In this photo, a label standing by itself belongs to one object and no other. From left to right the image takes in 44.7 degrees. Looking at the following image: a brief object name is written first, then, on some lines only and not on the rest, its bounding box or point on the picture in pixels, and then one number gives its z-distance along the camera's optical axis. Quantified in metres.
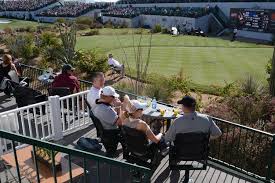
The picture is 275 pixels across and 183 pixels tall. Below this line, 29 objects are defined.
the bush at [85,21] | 43.44
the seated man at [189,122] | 5.08
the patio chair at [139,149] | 5.05
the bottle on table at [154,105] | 7.14
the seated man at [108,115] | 5.88
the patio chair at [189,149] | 5.00
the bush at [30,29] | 36.35
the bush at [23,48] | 19.92
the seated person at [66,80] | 8.70
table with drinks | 6.69
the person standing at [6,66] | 10.31
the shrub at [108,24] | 43.38
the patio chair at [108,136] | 5.86
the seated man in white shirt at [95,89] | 7.08
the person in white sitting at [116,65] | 15.67
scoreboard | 35.44
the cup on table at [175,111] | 6.76
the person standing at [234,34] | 34.17
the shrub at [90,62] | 15.52
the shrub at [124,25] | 43.88
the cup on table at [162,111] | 6.76
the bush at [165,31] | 37.20
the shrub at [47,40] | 20.95
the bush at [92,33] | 35.29
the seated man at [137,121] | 5.08
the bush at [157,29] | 37.97
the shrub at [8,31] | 30.70
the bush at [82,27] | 40.40
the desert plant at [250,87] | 11.58
